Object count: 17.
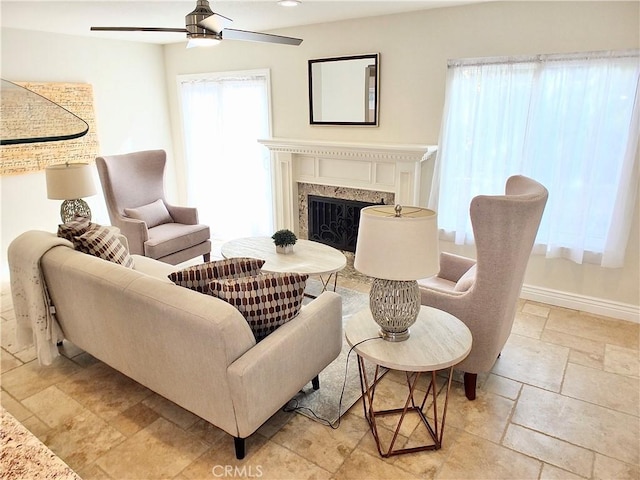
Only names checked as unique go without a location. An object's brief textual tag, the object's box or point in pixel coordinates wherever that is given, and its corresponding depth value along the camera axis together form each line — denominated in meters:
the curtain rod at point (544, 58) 3.18
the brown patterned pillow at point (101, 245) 2.77
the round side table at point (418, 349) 2.00
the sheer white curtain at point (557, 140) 3.26
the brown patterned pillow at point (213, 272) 2.29
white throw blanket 2.77
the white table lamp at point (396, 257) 1.90
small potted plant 3.64
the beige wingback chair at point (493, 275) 2.22
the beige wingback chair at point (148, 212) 4.28
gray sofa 1.99
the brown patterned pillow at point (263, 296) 2.13
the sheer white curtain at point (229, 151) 5.32
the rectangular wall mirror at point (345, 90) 4.32
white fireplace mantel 4.19
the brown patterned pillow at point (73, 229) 2.88
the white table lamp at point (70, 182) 3.76
